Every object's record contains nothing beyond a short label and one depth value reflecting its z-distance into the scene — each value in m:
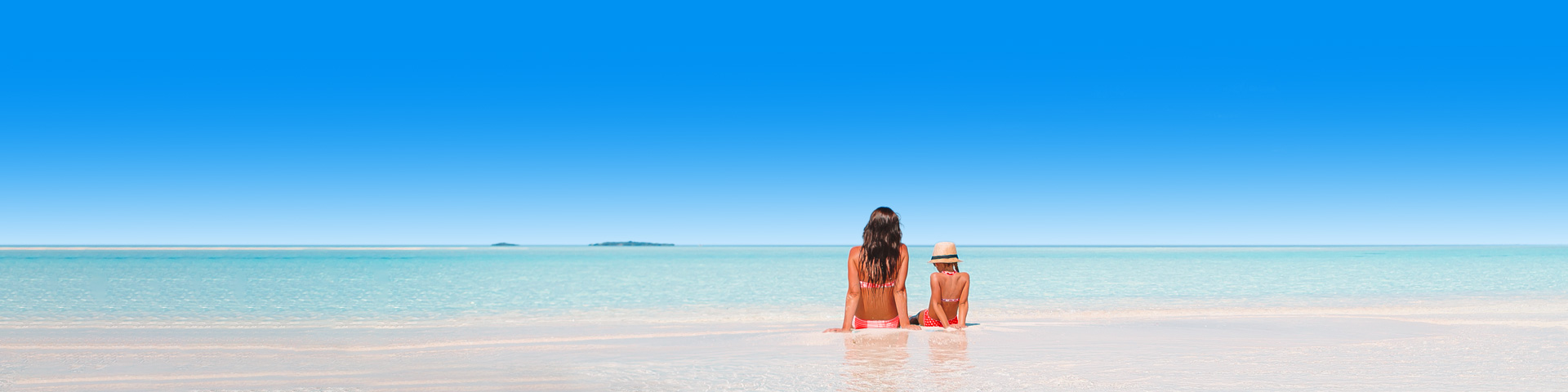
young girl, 9.62
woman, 8.99
